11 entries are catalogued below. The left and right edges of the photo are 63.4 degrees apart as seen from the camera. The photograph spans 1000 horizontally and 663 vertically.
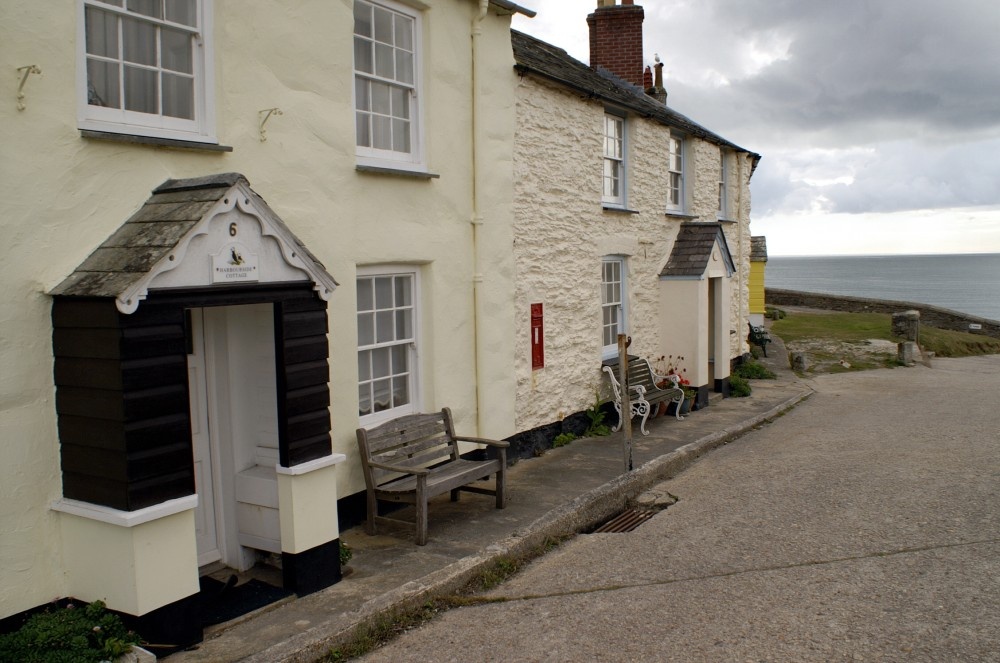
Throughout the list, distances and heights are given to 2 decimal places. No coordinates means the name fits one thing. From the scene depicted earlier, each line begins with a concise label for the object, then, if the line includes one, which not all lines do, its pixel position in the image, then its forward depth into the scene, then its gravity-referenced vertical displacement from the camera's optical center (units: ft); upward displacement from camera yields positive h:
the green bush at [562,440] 38.11 -7.37
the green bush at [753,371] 60.59 -6.86
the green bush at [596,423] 40.68 -7.06
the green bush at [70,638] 15.75 -6.86
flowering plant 48.73 -5.09
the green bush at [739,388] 53.72 -7.13
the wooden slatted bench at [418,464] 24.70 -5.88
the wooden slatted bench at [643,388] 41.81 -5.71
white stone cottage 35.99 +3.08
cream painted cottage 16.85 +0.44
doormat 19.47 -7.77
